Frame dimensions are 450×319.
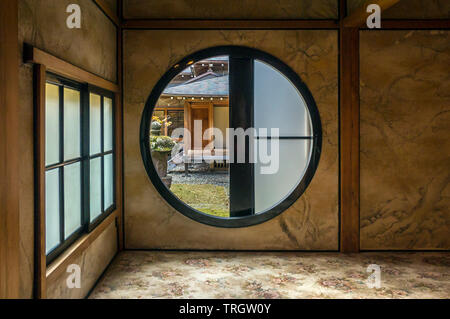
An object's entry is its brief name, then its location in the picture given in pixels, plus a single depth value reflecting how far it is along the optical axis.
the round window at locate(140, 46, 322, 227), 2.95
